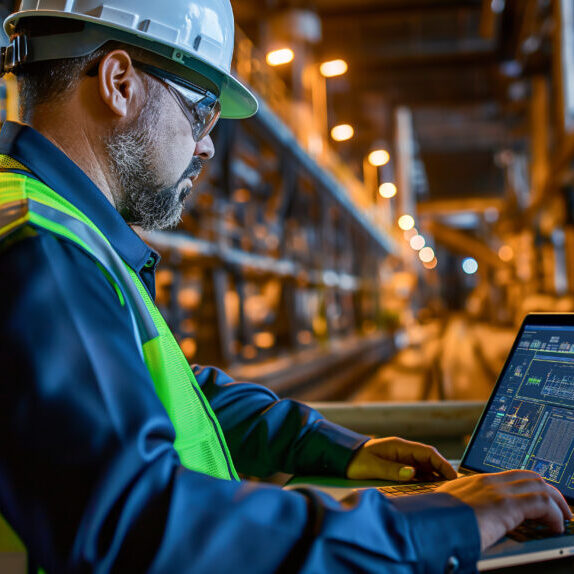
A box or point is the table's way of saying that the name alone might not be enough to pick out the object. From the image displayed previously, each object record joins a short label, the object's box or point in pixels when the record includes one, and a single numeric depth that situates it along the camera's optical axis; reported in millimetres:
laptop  1118
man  677
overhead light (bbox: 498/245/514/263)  24400
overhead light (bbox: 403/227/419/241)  38094
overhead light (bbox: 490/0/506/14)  15008
